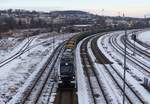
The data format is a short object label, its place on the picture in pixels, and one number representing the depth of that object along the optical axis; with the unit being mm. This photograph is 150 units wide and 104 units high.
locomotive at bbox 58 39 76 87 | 35594
